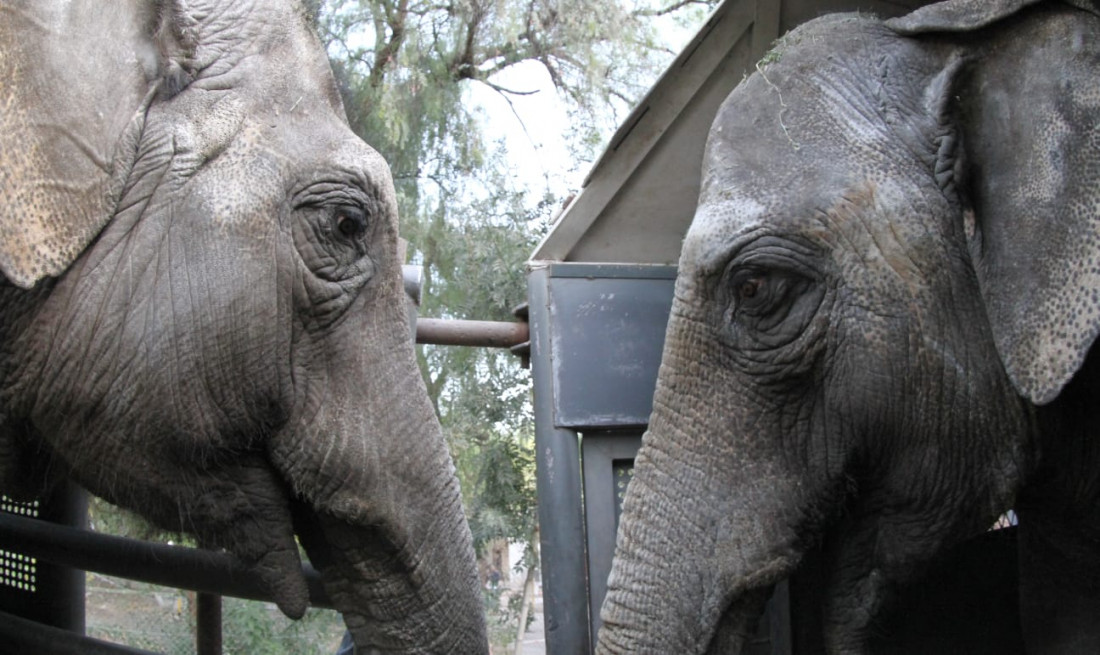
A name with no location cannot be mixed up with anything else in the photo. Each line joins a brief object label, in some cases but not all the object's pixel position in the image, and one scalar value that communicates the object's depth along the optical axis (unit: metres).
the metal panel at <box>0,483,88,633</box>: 4.83
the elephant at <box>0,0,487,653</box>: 2.84
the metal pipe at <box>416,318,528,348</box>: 3.82
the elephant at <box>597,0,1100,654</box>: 2.56
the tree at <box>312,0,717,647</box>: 8.10
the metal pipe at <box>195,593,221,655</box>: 4.51
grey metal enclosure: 3.49
